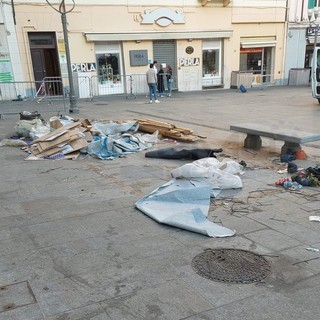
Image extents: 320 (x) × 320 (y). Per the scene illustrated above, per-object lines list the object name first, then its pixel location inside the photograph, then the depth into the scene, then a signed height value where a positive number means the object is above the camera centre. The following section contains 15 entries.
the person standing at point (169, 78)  21.38 -1.71
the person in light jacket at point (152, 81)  18.09 -1.54
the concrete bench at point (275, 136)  7.13 -1.76
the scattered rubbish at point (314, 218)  4.47 -2.00
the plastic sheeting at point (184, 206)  4.25 -1.92
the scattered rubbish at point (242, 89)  23.22 -2.64
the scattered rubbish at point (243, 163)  6.84 -2.07
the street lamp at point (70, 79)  13.05 -0.99
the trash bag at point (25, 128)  9.70 -1.85
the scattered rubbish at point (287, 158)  7.15 -2.08
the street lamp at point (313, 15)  26.78 +1.74
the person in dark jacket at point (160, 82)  20.97 -1.85
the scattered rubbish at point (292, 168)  6.41 -2.03
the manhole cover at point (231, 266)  3.34 -1.95
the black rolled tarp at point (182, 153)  7.25 -2.00
